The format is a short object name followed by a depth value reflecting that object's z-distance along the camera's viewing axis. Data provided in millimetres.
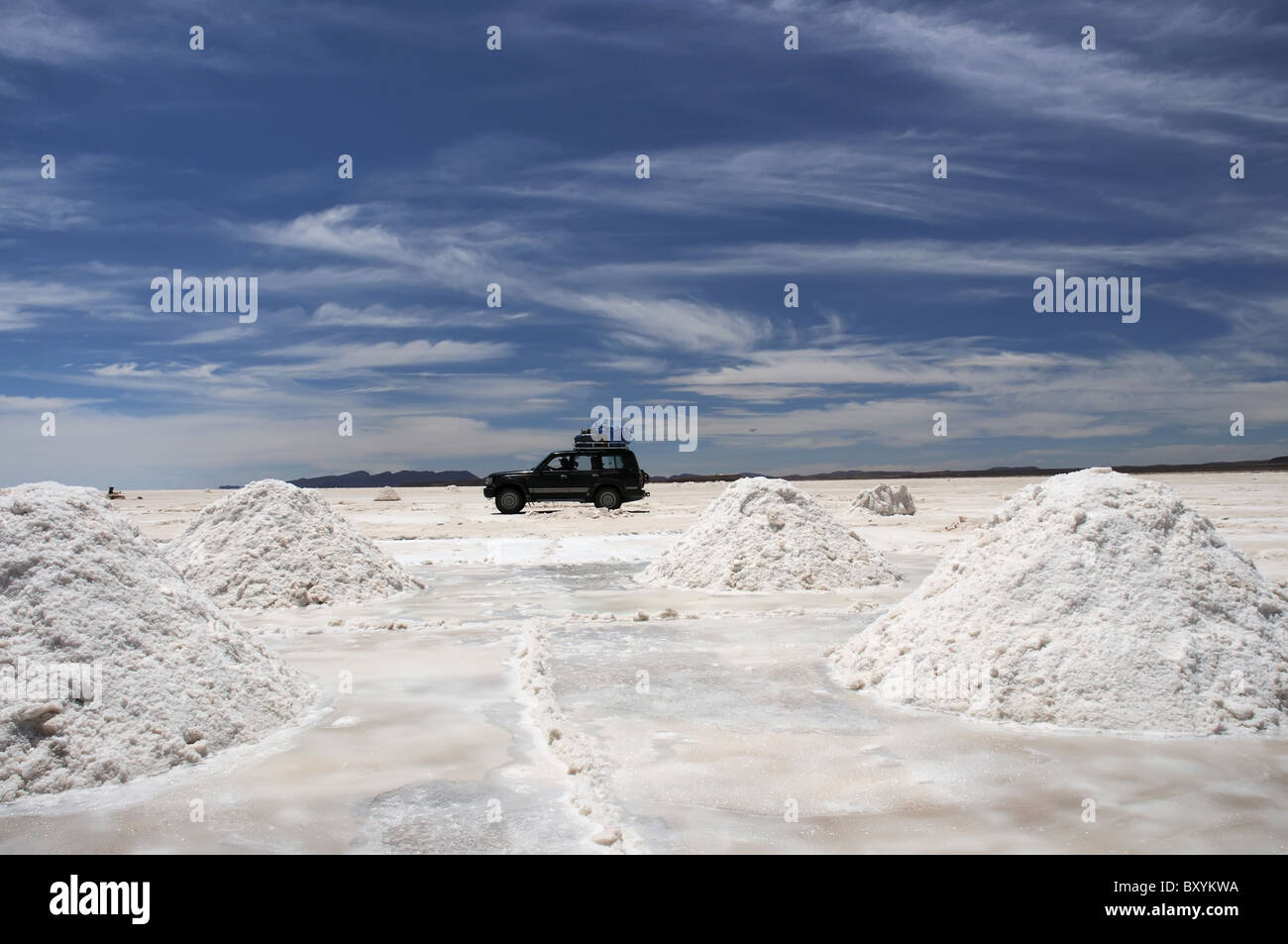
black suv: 25469
